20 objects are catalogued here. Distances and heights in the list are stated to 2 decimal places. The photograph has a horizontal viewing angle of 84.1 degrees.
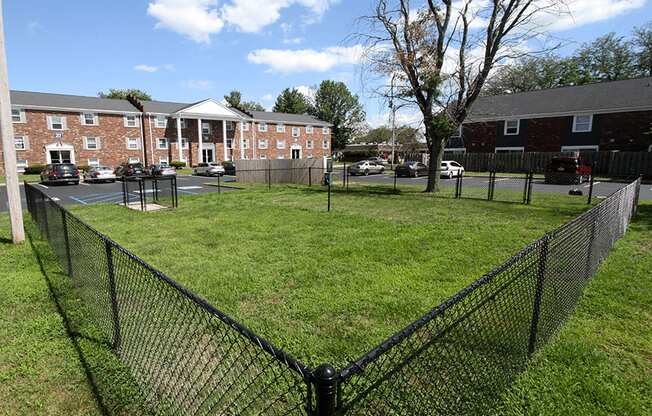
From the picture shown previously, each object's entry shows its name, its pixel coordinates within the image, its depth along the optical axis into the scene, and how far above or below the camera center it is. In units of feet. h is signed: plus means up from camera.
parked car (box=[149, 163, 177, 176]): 94.48 -4.67
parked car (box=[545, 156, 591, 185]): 67.92 -2.94
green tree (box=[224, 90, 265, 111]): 280.51 +40.59
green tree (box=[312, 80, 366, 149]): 259.39 +31.37
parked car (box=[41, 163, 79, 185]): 79.10 -4.88
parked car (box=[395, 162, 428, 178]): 98.02 -4.04
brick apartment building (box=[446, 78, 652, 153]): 91.71 +9.71
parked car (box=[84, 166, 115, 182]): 86.07 -5.47
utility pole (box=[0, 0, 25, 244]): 22.97 -0.18
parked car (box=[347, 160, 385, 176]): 111.24 -4.46
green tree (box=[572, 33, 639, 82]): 156.25 +41.91
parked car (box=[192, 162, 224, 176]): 108.47 -5.06
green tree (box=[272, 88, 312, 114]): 267.18 +37.37
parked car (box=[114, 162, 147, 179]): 93.40 -4.67
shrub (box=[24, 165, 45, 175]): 102.65 -4.99
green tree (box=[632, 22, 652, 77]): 146.61 +41.75
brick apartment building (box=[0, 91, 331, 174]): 109.19 +7.54
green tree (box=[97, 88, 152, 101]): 216.95 +35.94
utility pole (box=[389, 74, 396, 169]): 58.34 +8.08
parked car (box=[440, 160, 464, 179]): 88.26 -3.79
